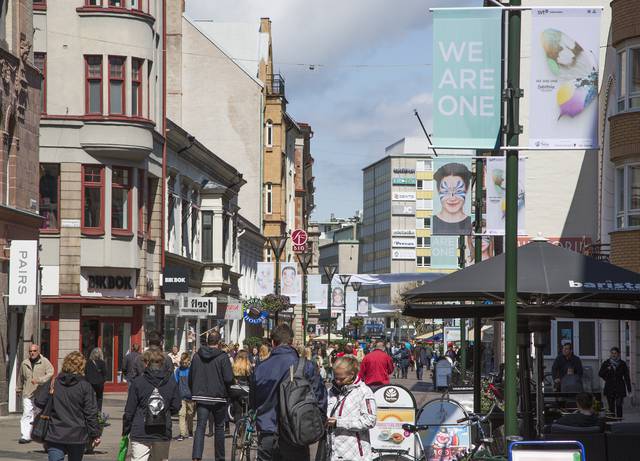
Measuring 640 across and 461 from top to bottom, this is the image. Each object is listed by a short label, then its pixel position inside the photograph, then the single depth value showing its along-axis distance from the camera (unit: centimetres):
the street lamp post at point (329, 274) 6387
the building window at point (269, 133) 8594
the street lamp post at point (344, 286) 6769
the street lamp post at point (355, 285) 7038
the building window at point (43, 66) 4044
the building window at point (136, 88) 4112
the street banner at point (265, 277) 5275
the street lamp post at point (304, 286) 5931
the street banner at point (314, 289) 6178
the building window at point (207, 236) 5559
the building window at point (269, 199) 8632
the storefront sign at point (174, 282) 4441
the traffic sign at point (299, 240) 6212
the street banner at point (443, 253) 3755
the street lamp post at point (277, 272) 5306
